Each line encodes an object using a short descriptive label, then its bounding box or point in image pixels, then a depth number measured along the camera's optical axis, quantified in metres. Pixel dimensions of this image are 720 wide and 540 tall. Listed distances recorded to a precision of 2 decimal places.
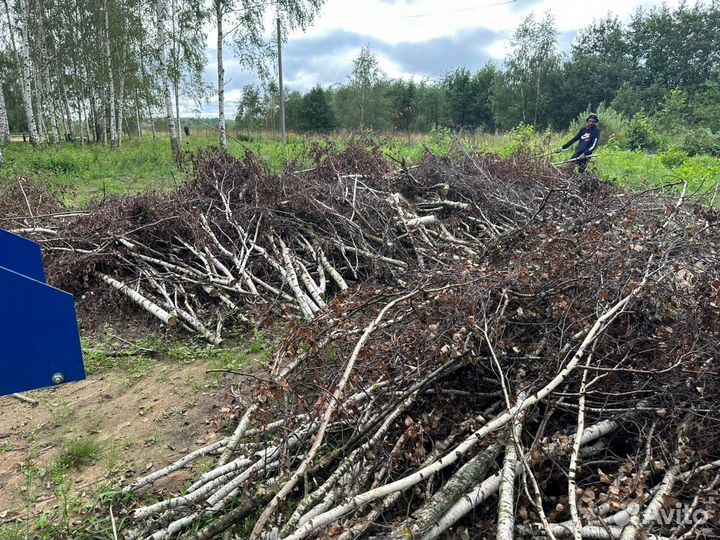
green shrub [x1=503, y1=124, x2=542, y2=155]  12.34
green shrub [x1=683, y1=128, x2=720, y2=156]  16.31
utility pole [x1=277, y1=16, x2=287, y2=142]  18.59
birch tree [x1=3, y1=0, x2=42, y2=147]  13.77
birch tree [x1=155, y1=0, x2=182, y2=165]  12.40
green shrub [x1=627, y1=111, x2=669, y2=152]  18.89
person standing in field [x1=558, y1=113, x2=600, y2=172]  9.35
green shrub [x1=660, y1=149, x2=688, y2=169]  13.45
